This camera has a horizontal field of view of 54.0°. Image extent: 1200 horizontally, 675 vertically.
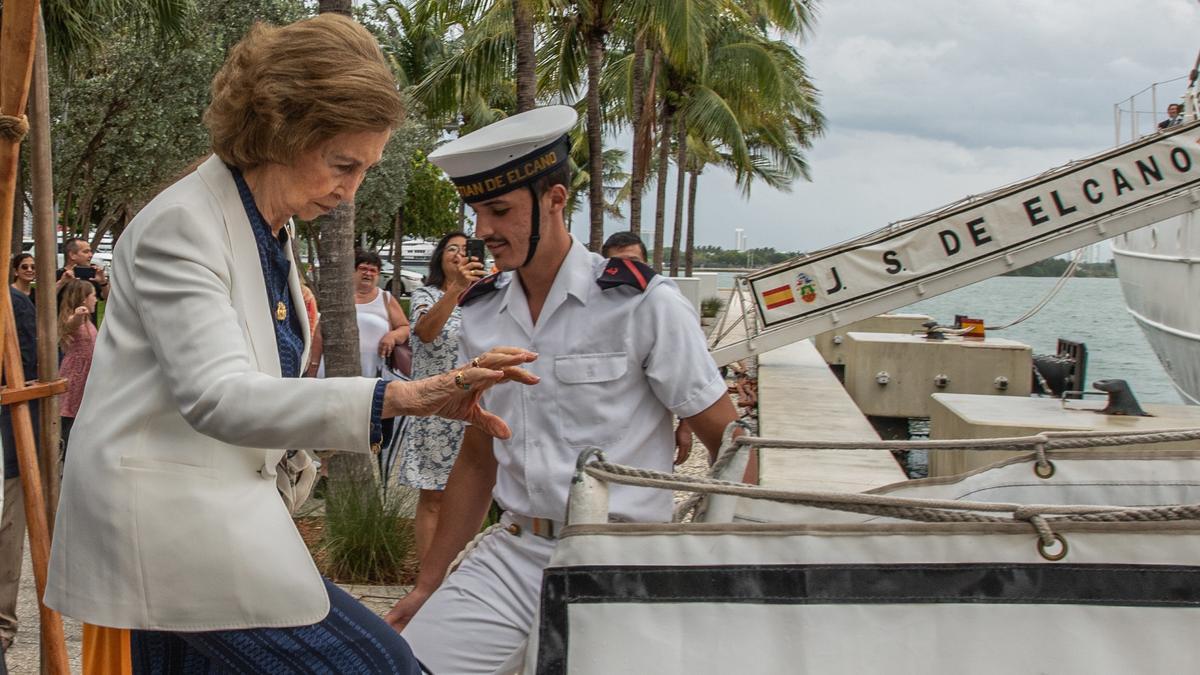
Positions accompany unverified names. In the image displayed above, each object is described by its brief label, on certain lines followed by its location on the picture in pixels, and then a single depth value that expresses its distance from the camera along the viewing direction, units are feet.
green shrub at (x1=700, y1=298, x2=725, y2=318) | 117.11
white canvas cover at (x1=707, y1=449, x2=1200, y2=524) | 7.36
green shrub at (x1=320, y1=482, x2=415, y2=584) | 19.98
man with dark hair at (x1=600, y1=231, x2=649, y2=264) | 25.59
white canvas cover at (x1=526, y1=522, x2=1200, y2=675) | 4.86
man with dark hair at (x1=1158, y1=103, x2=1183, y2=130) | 56.67
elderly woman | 5.92
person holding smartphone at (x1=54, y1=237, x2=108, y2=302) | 31.99
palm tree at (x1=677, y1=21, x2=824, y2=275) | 103.55
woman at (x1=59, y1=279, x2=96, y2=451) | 25.64
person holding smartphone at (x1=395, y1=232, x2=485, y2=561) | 20.04
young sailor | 8.79
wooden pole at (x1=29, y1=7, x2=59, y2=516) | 10.37
